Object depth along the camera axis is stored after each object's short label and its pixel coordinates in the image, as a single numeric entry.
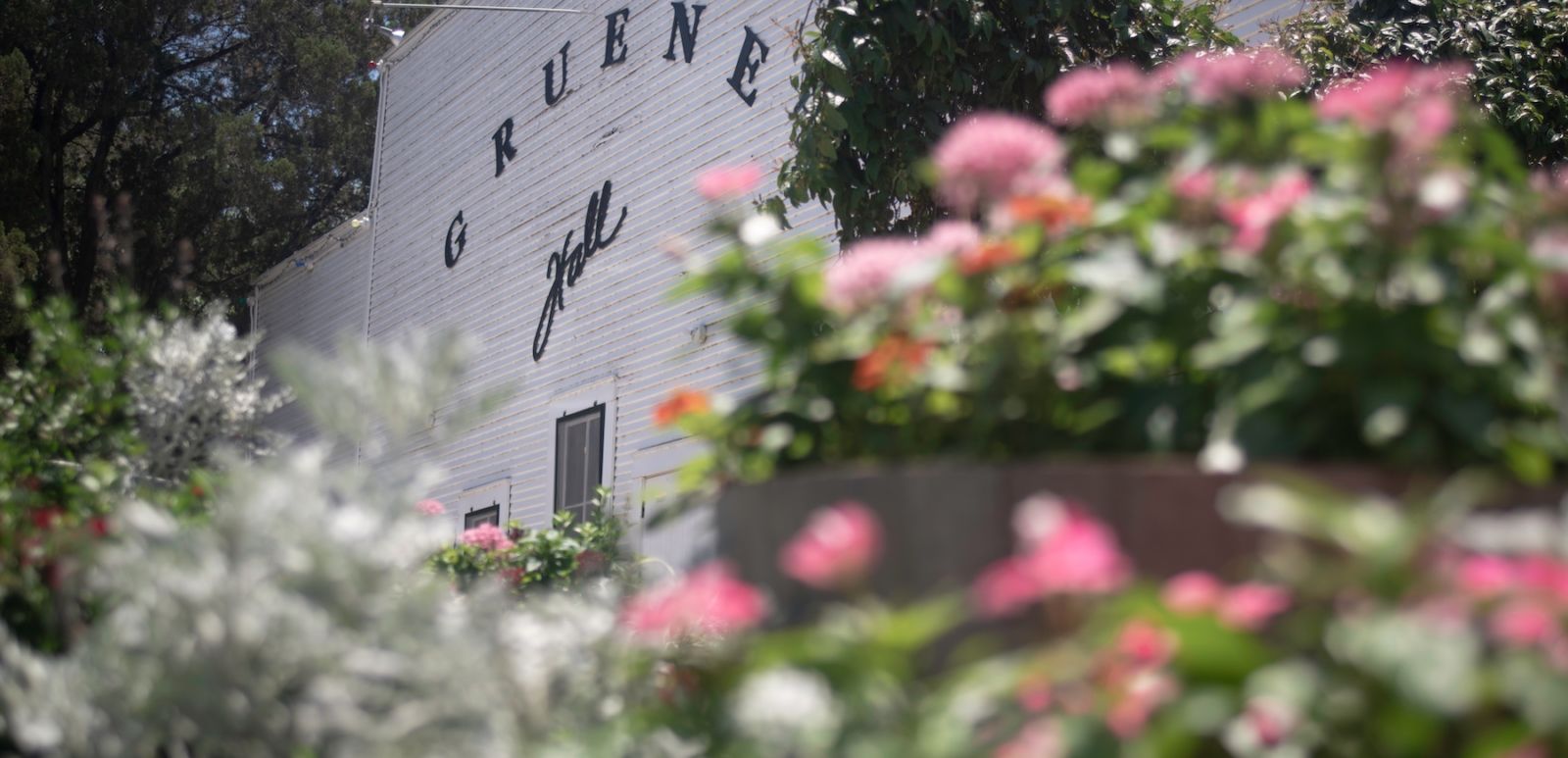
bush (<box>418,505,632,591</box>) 6.45
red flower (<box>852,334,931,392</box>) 1.94
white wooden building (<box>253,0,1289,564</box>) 11.57
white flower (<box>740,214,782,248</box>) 2.29
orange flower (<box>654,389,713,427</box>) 2.30
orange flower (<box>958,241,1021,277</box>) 1.97
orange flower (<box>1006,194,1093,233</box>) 1.95
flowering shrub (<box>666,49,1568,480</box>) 1.77
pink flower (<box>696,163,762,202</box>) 2.39
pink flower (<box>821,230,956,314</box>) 2.02
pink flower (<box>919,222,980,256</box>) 2.02
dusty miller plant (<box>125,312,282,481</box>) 2.97
